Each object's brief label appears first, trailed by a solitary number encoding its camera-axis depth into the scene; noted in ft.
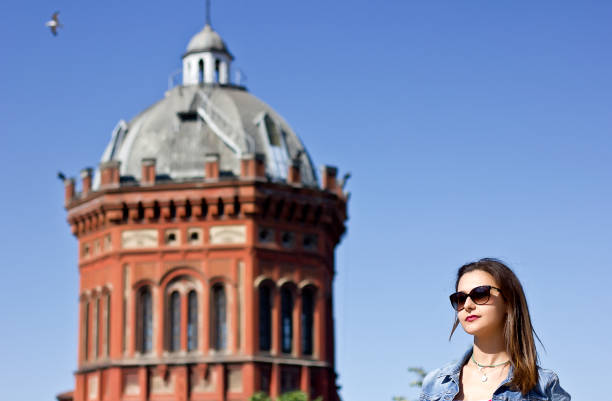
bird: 142.10
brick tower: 169.89
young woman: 22.17
